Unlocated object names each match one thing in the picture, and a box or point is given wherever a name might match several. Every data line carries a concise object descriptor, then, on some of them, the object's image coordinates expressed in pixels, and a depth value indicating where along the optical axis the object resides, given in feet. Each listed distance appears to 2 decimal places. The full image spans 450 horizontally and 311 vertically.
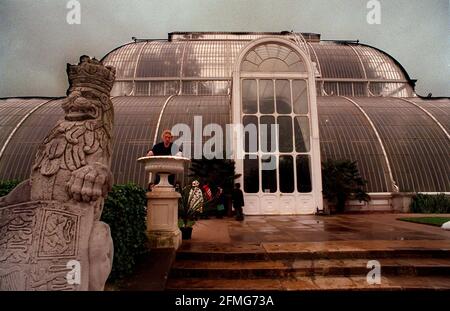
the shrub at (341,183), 45.27
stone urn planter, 18.43
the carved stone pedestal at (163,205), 17.98
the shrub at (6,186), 13.14
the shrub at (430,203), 47.55
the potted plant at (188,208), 21.68
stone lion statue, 8.48
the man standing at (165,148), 21.48
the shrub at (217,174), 40.93
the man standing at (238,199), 38.11
